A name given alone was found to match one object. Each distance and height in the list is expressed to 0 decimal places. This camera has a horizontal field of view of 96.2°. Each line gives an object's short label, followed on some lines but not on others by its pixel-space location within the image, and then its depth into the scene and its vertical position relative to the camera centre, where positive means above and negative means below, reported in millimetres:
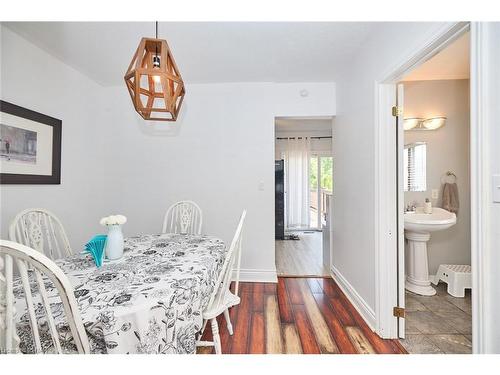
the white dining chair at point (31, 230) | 1538 -306
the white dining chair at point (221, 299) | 1323 -717
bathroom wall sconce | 2574 +778
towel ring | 2588 +171
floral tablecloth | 798 -455
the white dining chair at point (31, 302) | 657 -359
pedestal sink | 2352 -699
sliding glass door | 5656 +284
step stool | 2289 -919
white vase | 1381 -345
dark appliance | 4625 -275
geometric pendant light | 1237 +643
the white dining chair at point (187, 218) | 2385 -329
